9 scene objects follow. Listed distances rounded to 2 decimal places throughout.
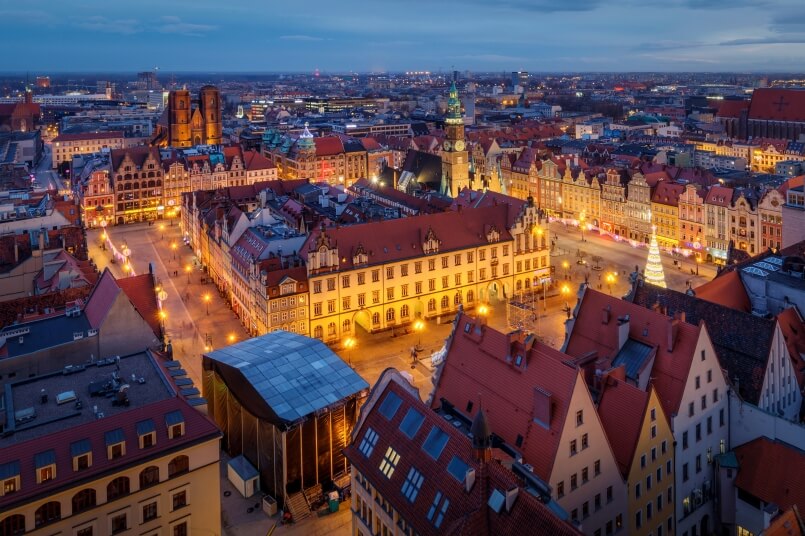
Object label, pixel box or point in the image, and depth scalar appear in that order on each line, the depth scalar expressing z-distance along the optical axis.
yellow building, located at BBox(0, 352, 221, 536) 32.06
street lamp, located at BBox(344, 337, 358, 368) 70.69
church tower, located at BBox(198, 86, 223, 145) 187.12
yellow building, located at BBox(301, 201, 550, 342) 72.75
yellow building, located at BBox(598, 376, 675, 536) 36.09
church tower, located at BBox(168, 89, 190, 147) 180.75
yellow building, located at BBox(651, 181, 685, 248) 106.12
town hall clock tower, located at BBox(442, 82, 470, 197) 123.75
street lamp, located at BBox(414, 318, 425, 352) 75.68
